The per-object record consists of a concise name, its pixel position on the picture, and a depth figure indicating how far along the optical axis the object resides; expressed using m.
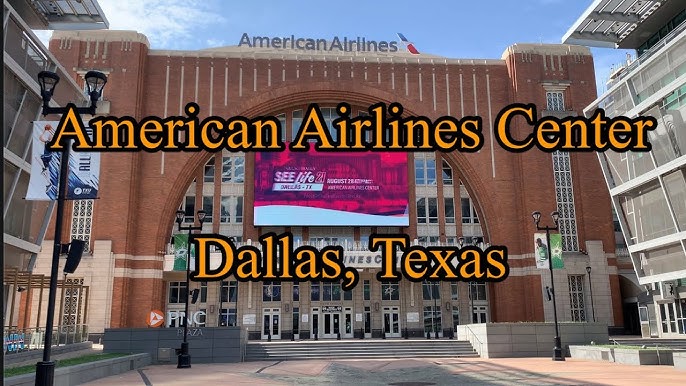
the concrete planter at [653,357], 23.78
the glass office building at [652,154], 30.89
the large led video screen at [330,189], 49.75
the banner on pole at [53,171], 16.94
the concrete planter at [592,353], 26.27
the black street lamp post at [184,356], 26.38
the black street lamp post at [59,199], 10.84
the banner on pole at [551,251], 31.50
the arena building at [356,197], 47.41
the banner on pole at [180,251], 38.47
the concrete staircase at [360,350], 34.59
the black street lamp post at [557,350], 27.77
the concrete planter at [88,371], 14.93
